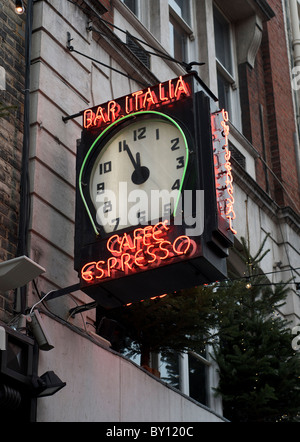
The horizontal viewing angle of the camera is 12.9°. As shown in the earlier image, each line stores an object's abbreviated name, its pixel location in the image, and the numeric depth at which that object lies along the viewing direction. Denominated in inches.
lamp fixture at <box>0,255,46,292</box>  490.8
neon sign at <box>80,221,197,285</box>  525.9
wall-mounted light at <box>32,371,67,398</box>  495.4
